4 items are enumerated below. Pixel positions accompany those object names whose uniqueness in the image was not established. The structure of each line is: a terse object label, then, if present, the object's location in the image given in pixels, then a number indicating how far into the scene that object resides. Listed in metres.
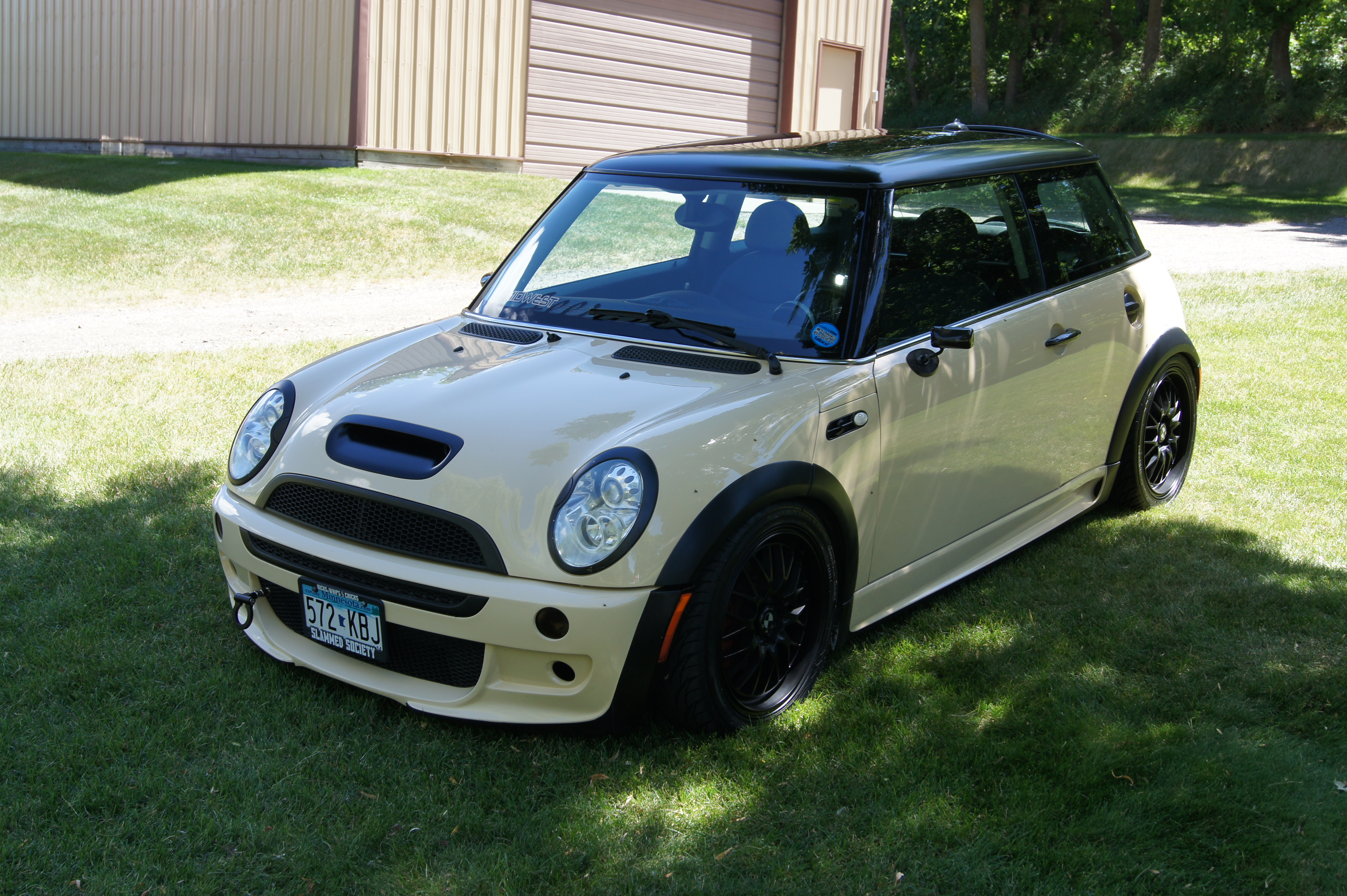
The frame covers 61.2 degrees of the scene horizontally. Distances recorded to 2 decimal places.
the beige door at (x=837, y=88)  19.88
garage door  16.55
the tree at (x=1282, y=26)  27.67
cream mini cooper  2.98
